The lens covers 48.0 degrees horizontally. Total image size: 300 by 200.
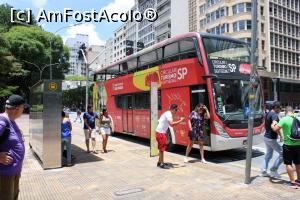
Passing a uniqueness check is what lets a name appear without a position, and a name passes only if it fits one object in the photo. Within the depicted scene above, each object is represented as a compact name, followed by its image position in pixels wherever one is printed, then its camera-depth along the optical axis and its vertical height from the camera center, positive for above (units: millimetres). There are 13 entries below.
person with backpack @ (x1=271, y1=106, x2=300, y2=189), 6861 -836
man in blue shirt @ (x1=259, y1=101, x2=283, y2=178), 7770 -974
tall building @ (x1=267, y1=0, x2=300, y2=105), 61156 +10234
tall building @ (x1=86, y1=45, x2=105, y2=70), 95125 +15517
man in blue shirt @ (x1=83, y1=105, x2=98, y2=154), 11820 -786
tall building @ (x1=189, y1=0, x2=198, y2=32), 67188 +17232
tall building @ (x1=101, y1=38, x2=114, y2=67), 127525 +17488
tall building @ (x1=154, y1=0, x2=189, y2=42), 71312 +18394
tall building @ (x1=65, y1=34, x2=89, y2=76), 126000 +19647
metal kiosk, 9055 -598
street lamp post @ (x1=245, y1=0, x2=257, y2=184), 7172 +209
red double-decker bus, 10273 +569
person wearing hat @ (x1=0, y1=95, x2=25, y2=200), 3902 -579
